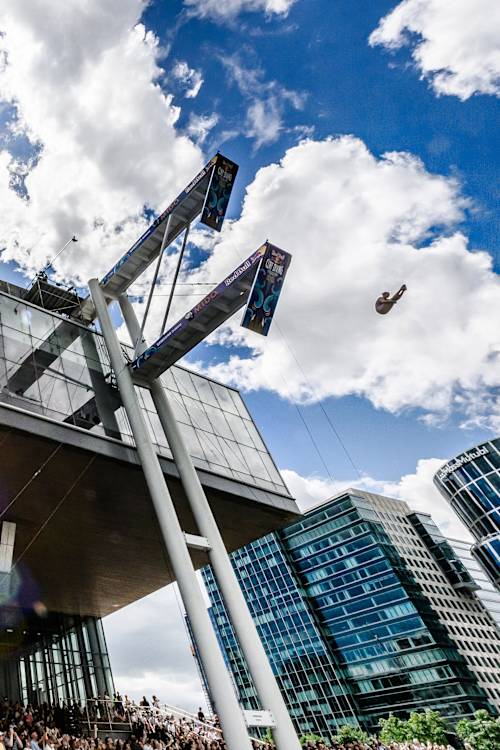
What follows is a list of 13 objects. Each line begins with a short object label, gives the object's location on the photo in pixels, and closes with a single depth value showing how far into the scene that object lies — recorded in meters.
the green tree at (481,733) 61.53
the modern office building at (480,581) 116.81
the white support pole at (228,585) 15.58
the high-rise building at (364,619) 86.69
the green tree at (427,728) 66.38
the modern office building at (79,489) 18.42
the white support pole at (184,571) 14.91
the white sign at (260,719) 15.18
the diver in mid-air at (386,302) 17.98
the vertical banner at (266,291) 18.67
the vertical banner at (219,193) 20.70
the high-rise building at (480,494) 92.88
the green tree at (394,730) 68.56
